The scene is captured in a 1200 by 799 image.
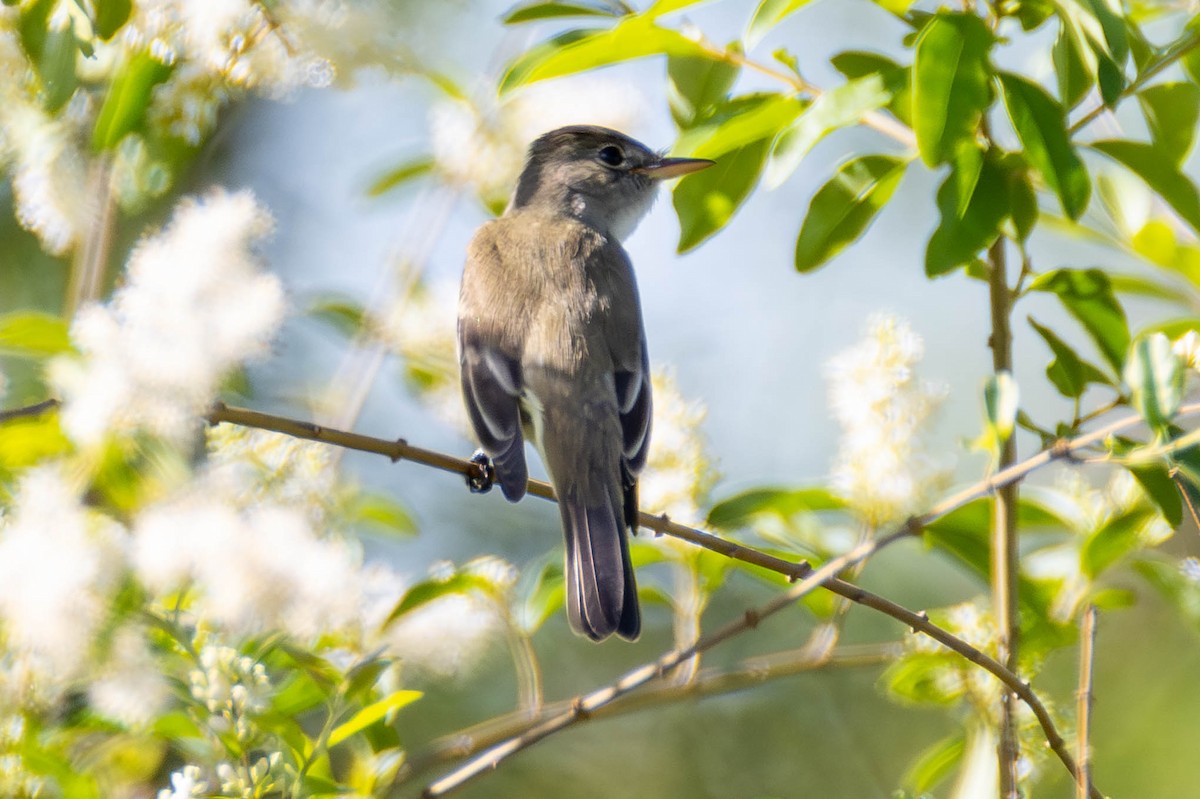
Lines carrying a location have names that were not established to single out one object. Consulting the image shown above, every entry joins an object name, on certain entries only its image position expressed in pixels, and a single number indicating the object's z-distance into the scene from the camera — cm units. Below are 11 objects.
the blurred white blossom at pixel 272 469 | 392
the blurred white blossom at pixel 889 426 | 432
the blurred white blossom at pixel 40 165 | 446
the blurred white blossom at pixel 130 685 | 338
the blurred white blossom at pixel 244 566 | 344
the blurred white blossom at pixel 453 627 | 427
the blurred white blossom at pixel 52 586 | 338
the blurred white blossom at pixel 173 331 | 362
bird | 505
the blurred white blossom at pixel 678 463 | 451
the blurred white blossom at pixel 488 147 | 584
